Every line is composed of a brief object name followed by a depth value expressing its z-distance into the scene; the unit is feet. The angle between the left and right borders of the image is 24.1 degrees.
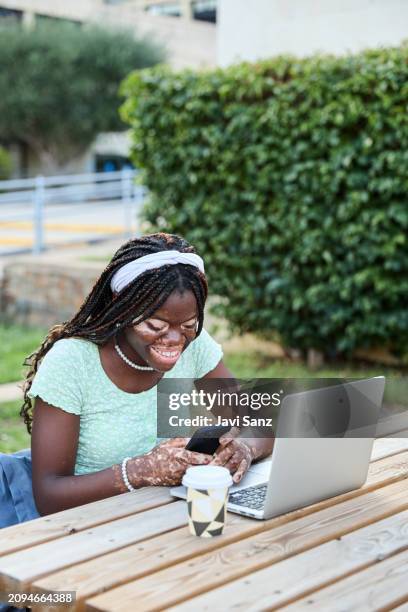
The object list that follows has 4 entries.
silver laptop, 6.57
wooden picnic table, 5.63
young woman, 7.72
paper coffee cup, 6.44
